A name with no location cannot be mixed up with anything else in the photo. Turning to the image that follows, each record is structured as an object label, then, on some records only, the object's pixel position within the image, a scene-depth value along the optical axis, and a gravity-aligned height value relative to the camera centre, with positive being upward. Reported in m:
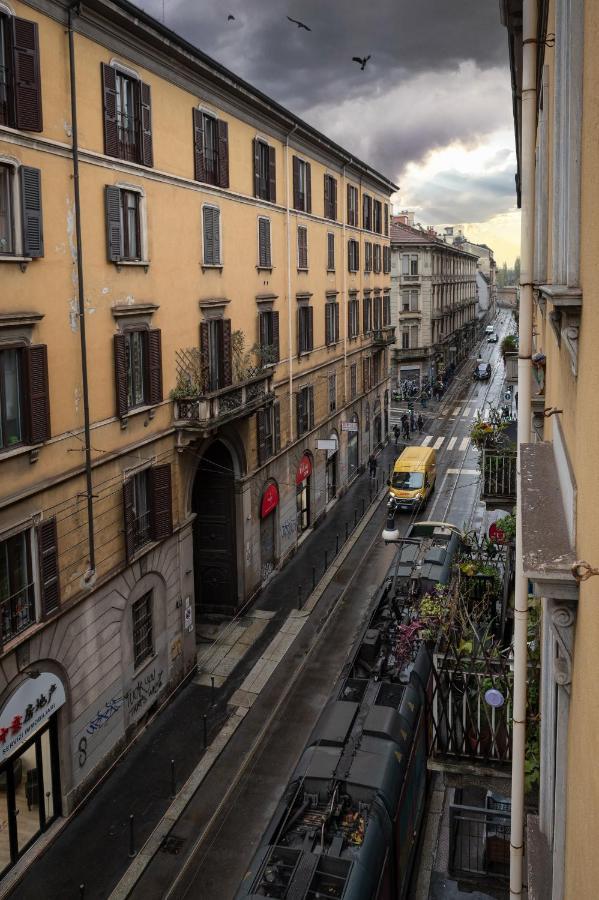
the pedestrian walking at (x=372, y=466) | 48.88 -7.37
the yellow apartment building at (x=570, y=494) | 3.82 -1.00
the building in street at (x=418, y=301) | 76.69 +4.49
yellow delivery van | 41.84 -7.23
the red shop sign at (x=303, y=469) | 36.81 -5.78
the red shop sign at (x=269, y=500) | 31.45 -6.17
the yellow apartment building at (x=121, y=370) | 16.23 -0.53
